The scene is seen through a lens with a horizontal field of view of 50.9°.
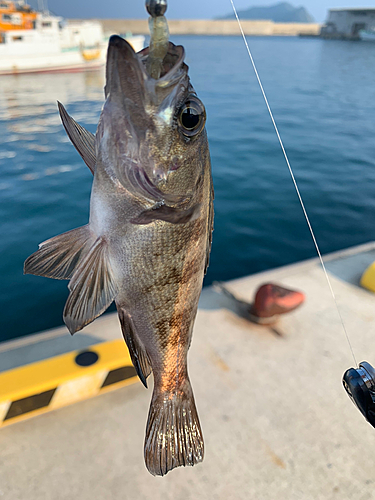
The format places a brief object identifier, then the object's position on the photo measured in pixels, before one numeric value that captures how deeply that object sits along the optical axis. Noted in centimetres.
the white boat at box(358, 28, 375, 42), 7358
